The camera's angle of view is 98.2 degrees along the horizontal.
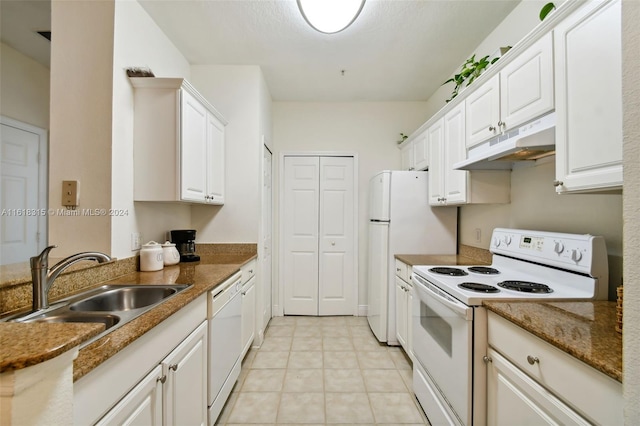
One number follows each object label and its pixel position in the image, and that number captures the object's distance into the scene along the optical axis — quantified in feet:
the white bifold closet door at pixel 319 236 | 11.61
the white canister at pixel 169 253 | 6.88
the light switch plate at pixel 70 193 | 5.37
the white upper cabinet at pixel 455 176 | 6.77
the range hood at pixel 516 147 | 4.32
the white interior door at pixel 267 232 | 9.67
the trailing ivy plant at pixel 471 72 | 6.37
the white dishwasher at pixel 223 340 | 5.19
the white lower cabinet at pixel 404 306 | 7.64
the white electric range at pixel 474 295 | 4.19
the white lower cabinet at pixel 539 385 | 2.52
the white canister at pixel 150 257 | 6.16
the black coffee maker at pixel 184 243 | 7.57
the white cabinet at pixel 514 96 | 4.36
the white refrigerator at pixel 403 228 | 8.85
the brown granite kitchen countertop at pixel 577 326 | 2.53
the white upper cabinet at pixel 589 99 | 3.24
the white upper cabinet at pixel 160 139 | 6.18
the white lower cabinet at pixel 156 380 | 2.52
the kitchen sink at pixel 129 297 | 4.66
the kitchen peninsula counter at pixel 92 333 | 1.47
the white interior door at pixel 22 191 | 6.69
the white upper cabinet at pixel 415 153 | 9.13
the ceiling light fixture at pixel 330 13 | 5.15
